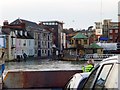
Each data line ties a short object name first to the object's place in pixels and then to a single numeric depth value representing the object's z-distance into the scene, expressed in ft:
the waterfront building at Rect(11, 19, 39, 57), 272.31
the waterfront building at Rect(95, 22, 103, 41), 373.20
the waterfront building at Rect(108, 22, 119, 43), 348.57
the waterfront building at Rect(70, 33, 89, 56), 283.79
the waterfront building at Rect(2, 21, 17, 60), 220.64
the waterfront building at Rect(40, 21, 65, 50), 347.15
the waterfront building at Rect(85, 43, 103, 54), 273.33
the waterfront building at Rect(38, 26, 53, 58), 286.05
